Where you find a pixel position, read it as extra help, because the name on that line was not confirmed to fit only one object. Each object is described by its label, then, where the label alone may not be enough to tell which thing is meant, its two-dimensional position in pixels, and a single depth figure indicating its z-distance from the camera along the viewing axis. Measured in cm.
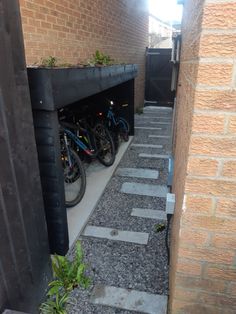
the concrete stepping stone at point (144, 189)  360
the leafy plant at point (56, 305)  192
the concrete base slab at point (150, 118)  809
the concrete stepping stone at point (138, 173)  413
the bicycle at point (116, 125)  511
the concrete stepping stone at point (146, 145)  557
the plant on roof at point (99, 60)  337
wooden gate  946
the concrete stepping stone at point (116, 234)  270
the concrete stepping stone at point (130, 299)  195
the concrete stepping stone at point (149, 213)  307
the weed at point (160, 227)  282
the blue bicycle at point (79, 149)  319
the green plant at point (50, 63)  213
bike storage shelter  185
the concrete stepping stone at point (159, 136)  622
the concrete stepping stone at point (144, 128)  699
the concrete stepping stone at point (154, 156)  493
